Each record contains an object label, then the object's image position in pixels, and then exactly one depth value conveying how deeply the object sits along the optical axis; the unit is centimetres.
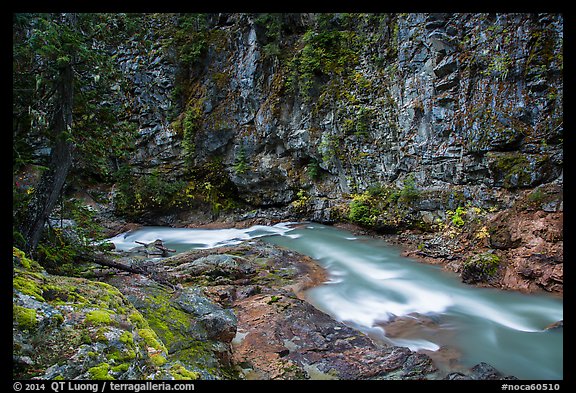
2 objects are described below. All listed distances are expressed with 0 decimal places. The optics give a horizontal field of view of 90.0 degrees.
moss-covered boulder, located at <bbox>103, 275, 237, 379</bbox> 318
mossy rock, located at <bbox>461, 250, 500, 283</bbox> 688
